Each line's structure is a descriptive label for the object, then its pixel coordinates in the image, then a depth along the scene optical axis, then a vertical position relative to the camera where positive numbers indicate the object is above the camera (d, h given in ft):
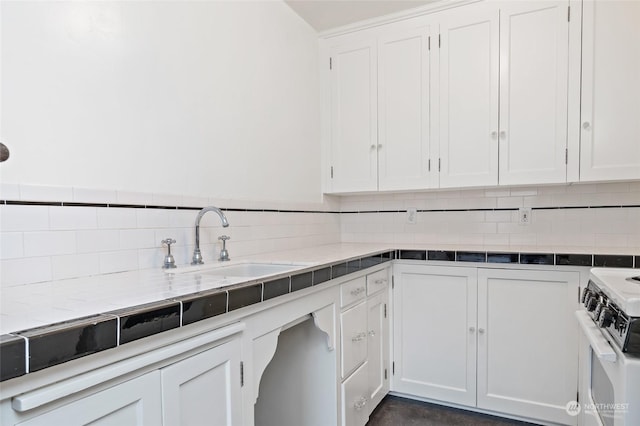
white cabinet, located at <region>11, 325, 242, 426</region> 2.22 -1.32
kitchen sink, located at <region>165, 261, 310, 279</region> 4.99 -0.95
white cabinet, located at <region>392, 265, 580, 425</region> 6.65 -2.56
